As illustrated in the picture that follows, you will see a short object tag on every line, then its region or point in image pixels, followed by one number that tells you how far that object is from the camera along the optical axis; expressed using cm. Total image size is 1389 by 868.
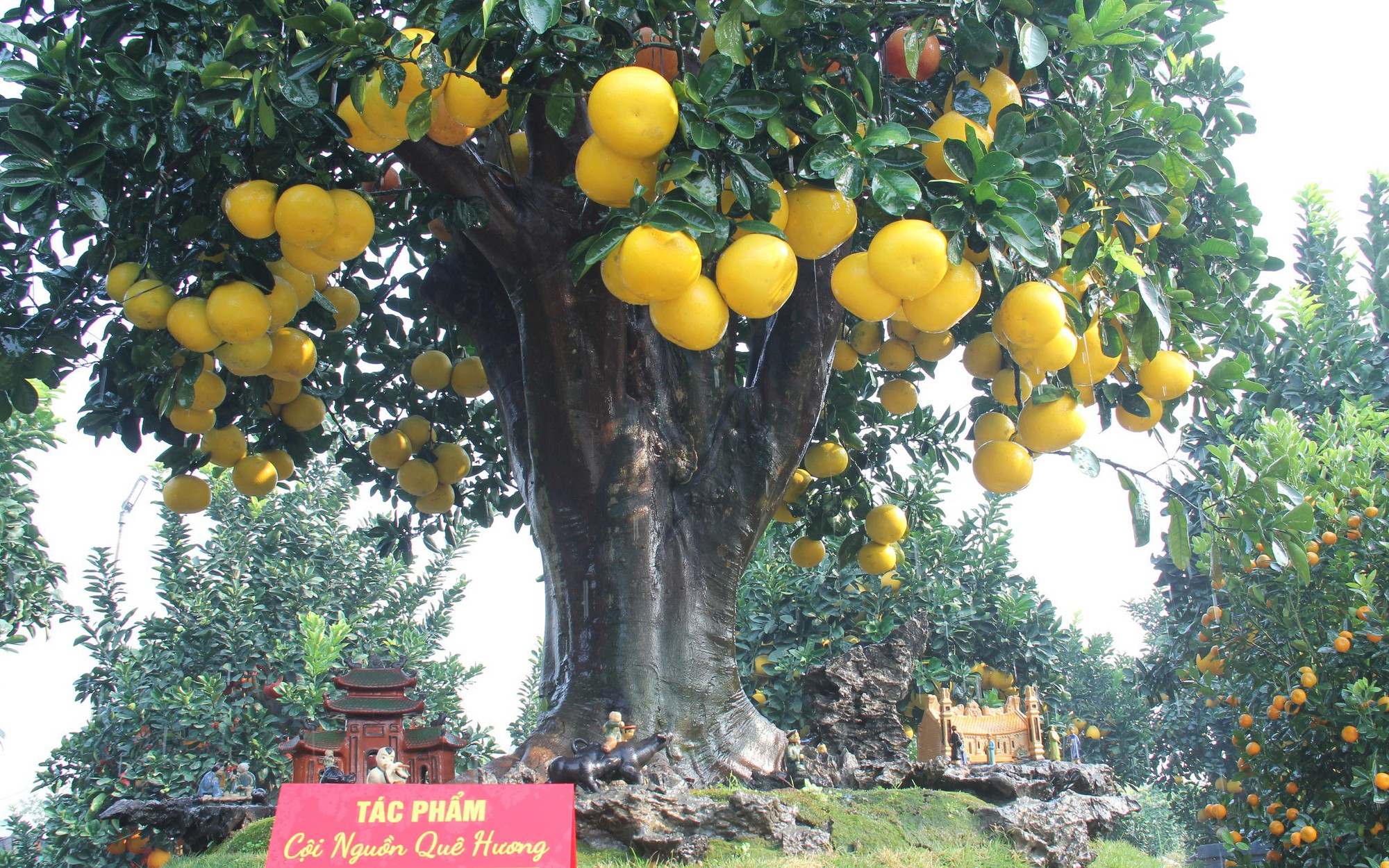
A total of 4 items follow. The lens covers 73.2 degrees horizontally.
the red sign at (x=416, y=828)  194
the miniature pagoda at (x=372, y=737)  350
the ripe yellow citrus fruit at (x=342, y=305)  366
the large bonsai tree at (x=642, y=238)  231
